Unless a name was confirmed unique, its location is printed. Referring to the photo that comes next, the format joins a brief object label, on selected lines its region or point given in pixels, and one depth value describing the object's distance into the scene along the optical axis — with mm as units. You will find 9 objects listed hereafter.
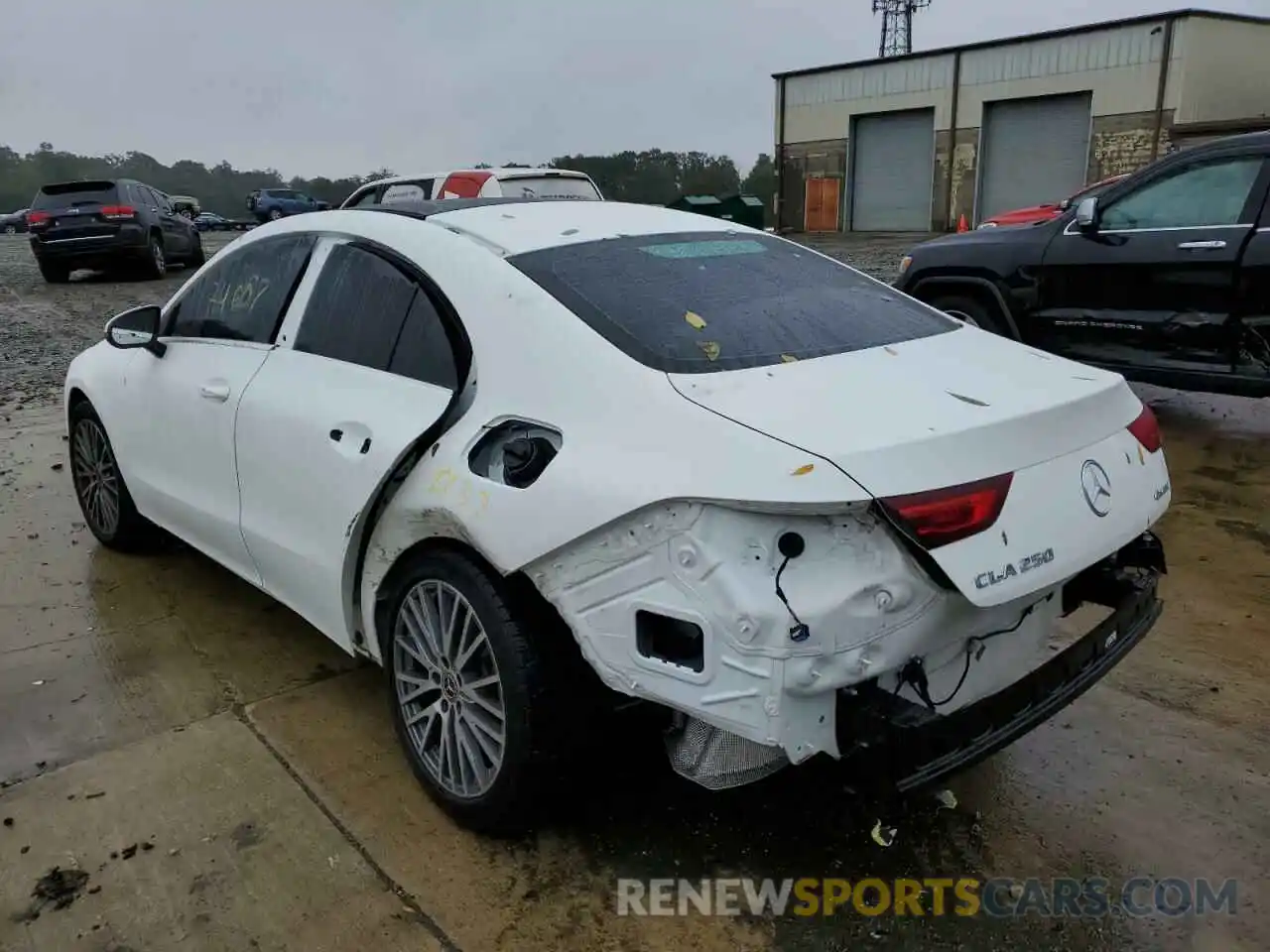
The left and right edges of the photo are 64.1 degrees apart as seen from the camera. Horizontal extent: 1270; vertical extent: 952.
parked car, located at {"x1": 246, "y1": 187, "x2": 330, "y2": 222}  42000
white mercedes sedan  2021
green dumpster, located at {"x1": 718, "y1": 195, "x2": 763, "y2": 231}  26403
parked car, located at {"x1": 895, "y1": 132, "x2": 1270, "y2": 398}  5766
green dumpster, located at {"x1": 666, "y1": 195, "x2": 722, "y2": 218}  25391
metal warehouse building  24438
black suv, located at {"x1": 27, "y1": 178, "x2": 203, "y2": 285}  15992
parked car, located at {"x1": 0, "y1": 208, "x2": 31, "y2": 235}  49969
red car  10742
